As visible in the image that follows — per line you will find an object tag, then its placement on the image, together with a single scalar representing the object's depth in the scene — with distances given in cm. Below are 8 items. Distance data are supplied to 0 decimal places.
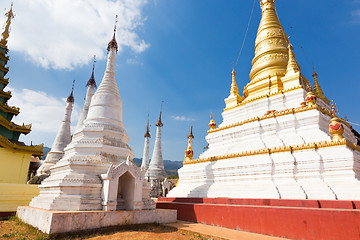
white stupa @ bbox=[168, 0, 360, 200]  817
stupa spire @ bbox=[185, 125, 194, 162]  1435
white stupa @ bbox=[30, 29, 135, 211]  813
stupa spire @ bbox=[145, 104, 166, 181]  2940
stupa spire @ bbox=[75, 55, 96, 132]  1992
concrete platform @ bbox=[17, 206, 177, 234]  648
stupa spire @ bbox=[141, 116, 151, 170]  3320
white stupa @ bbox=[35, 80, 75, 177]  2098
